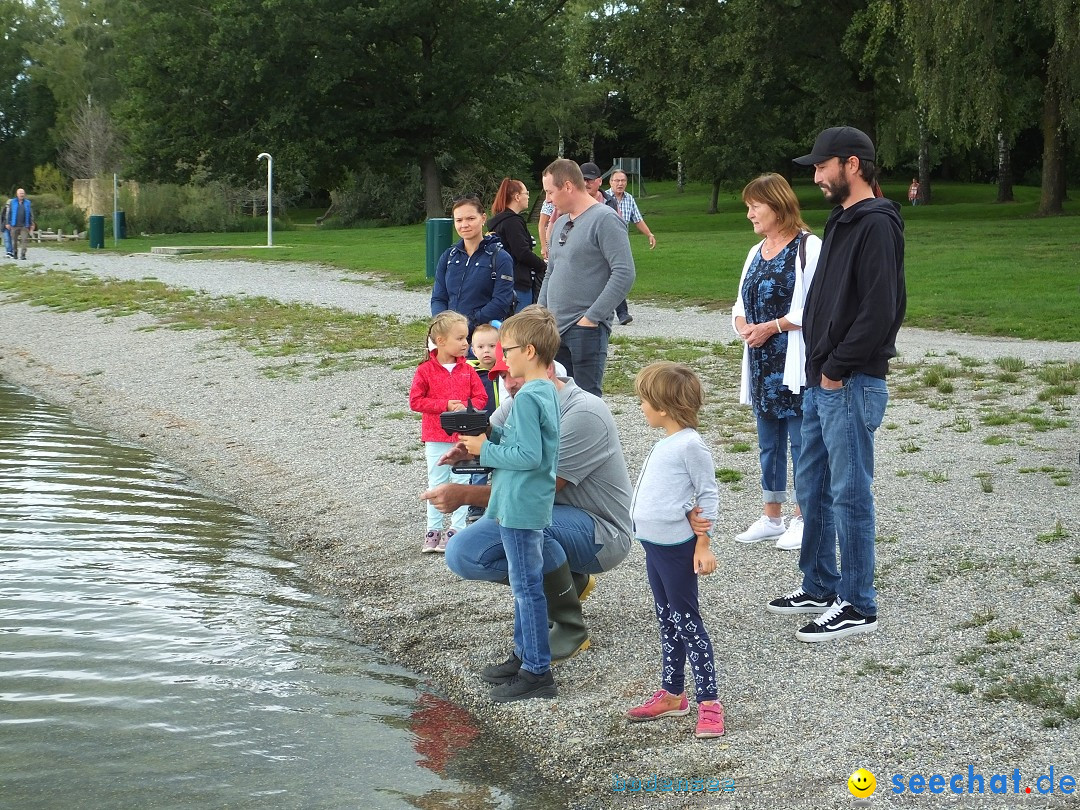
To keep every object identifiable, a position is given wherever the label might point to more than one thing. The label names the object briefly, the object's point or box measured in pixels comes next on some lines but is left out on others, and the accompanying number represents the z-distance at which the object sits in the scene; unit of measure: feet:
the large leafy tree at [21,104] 273.75
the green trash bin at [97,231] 128.67
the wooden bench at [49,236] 146.92
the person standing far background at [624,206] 50.16
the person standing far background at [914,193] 172.35
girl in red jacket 23.40
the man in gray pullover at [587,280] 24.98
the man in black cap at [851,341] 17.66
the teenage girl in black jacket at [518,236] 33.50
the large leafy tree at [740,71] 132.98
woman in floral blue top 22.27
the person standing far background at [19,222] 109.91
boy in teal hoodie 17.08
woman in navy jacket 27.48
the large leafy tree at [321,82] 149.59
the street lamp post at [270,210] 123.79
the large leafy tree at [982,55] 89.61
